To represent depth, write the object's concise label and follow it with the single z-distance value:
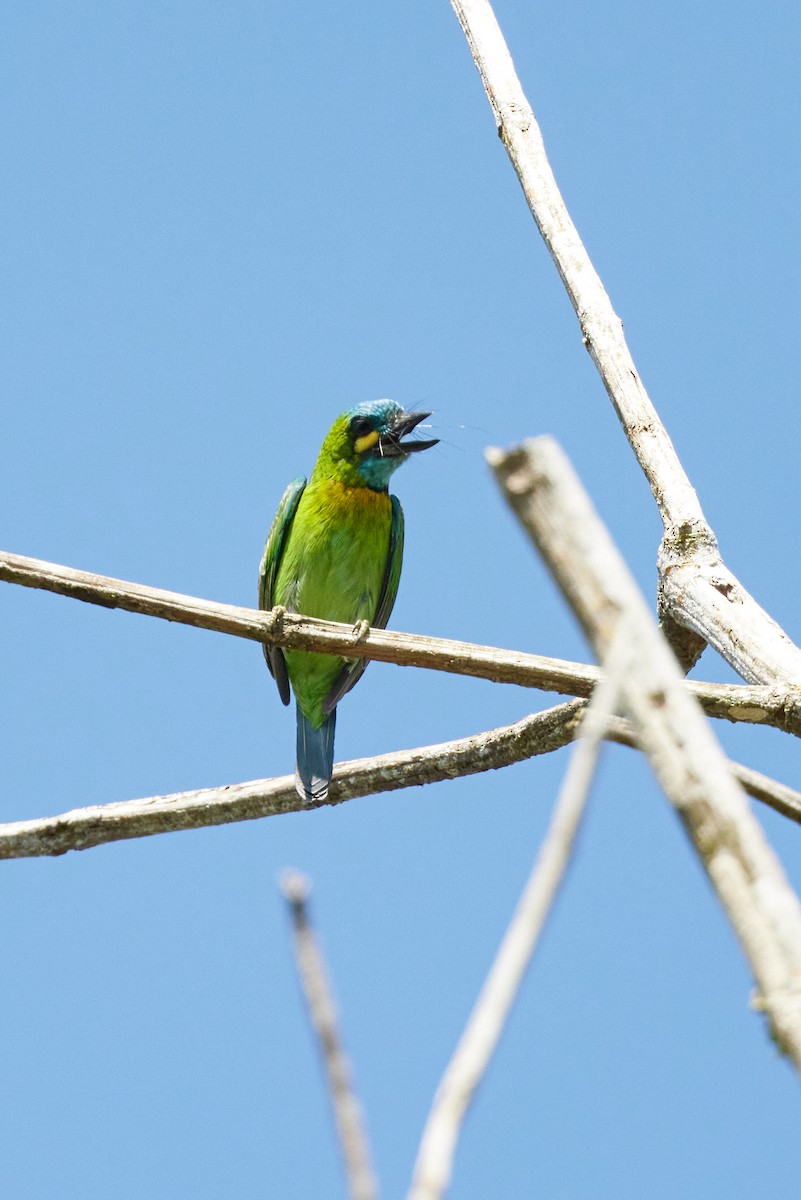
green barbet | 12.77
